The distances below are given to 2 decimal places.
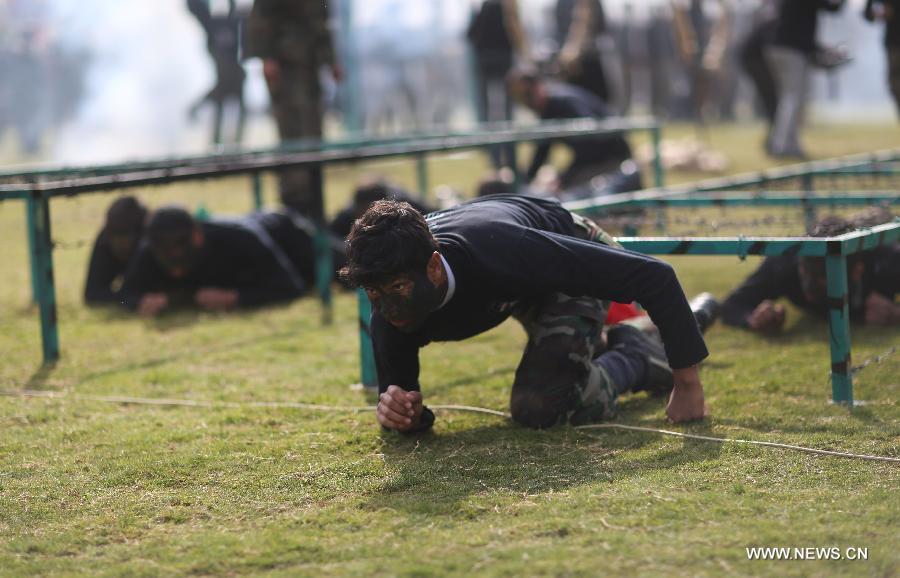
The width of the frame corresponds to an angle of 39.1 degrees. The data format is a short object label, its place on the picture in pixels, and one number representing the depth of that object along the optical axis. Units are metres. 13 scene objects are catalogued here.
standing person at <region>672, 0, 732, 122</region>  19.16
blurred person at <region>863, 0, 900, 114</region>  9.39
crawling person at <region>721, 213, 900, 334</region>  5.89
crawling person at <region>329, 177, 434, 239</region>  7.94
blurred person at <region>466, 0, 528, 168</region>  16.86
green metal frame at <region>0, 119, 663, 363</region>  5.78
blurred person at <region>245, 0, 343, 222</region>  10.45
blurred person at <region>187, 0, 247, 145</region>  16.06
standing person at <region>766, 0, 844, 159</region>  14.00
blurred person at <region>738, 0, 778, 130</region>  15.81
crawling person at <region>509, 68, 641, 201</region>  10.02
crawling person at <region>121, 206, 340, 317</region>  7.30
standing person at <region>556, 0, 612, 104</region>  14.33
